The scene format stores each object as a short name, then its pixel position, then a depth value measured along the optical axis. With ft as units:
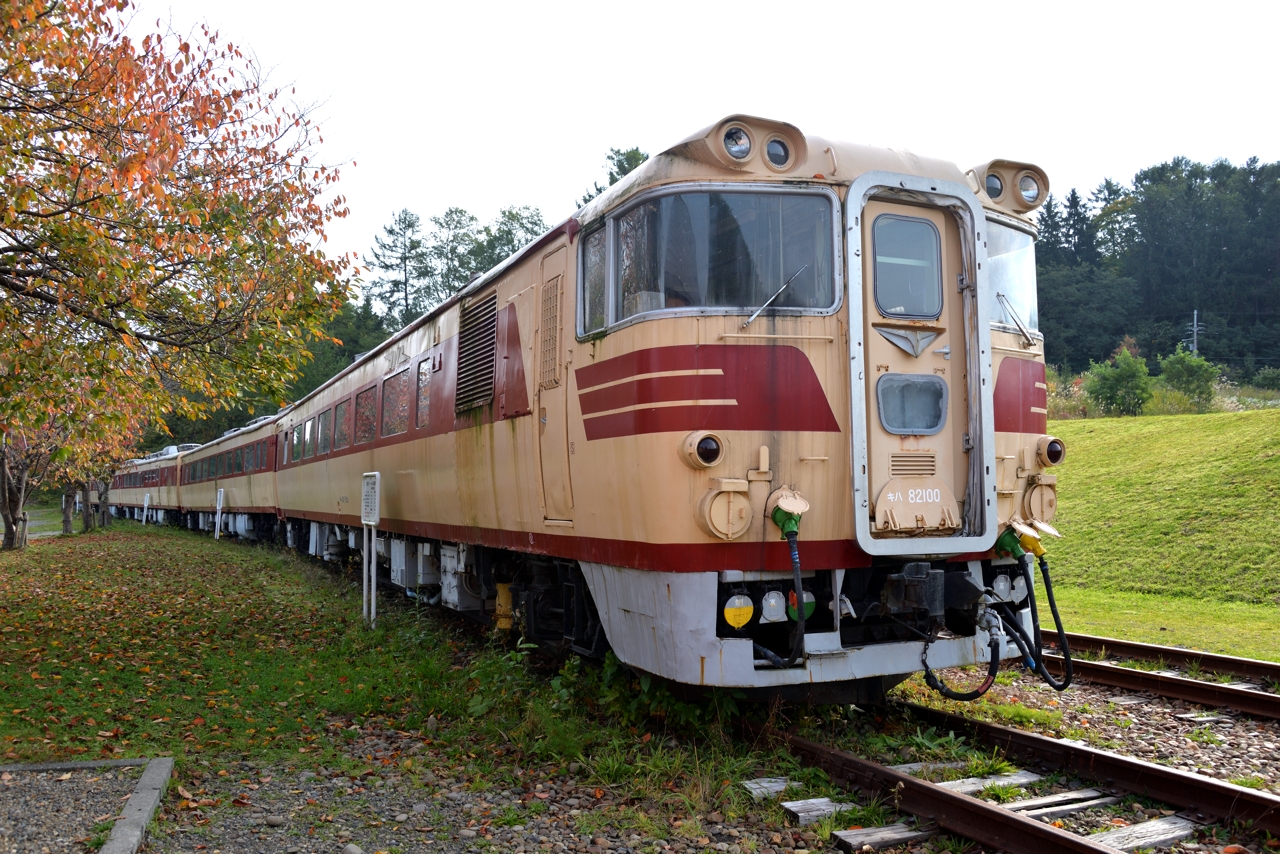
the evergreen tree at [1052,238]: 207.21
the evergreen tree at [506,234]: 200.85
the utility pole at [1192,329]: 174.01
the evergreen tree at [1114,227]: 217.25
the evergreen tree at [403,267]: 213.46
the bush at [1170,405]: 83.46
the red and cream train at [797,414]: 16.51
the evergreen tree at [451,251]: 210.18
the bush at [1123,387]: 84.99
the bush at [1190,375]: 88.84
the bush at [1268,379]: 134.00
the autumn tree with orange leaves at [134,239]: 24.53
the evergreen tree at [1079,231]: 217.77
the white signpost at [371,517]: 33.30
